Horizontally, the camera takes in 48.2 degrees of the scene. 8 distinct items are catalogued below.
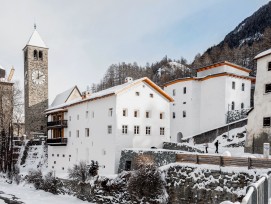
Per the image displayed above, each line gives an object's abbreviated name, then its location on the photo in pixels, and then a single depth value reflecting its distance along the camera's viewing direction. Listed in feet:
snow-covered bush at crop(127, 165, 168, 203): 80.52
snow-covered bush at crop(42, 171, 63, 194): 116.25
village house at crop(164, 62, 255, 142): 148.66
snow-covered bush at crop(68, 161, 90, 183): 105.60
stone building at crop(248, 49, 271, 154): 92.02
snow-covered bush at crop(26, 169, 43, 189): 123.29
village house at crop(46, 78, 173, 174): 113.50
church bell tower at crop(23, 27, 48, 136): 212.64
